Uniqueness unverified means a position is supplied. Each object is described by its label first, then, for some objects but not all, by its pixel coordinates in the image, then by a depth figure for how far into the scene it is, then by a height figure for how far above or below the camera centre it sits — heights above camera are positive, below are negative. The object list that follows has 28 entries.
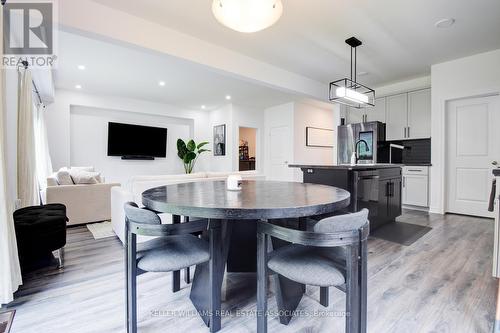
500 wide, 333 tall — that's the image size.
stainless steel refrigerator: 4.98 +0.56
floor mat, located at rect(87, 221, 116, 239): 3.08 -0.90
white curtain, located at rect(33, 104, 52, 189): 4.30 +0.31
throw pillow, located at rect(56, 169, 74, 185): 3.53 -0.20
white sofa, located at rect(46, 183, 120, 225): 3.37 -0.51
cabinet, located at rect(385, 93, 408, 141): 4.95 +1.01
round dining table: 1.08 -0.21
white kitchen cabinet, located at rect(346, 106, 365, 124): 5.59 +1.18
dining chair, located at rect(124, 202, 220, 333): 1.17 -0.47
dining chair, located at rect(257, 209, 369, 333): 1.01 -0.47
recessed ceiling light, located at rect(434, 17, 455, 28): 2.88 +1.74
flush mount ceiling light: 1.66 +1.09
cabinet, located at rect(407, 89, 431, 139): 4.64 +1.01
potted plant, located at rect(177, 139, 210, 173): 7.37 +0.45
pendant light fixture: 3.01 +0.94
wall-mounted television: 6.25 +0.67
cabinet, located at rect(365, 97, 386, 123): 5.25 +1.20
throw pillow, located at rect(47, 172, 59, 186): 3.45 -0.24
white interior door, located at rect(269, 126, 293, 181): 6.87 +0.36
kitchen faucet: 5.15 +0.42
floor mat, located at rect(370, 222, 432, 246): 2.91 -0.89
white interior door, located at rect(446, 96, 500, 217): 3.78 +0.23
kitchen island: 2.77 -0.23
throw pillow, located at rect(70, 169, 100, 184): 3.62 -0.19
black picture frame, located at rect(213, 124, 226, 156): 7.36 +0.78
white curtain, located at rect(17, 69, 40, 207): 2.88 +0.24
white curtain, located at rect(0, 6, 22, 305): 1.57 -0.50
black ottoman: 1.95 -0.58
